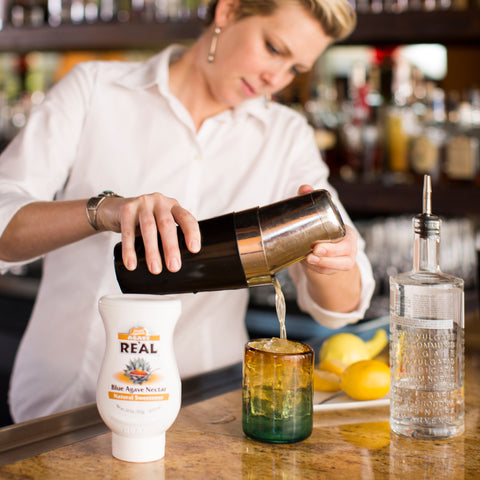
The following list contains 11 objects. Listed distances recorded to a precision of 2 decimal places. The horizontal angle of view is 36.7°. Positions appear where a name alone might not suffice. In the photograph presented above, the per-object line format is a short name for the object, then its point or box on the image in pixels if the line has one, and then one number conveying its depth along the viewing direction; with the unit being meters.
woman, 1.37
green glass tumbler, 0.93
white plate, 1.09
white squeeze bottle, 0.84
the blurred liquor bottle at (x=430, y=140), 2.56
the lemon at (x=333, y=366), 1.20
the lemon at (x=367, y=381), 1.10
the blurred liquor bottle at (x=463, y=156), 2.47
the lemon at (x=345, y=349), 1.25
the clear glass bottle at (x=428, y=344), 1.00
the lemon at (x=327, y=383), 1.16
